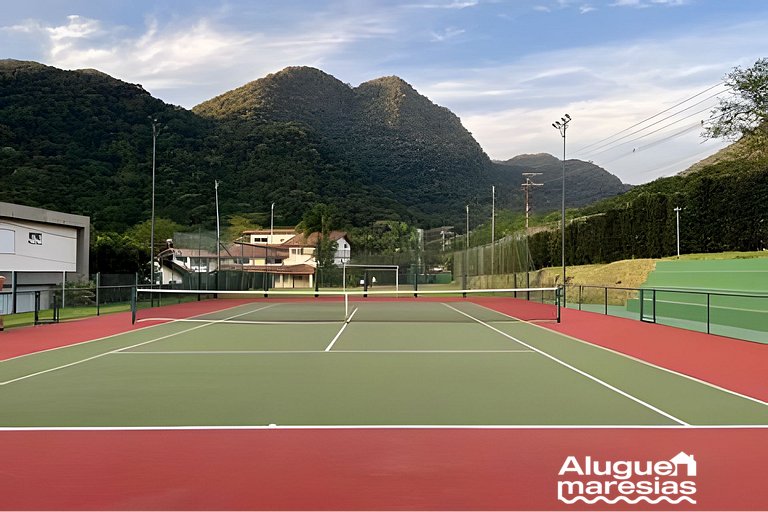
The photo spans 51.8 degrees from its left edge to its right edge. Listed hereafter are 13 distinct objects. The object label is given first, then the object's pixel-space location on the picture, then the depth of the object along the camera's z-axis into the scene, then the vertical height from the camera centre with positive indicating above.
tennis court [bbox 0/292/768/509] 7.70 -1.63
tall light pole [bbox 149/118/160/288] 41.09 +1.36
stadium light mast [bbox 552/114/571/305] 47.78 +9.41
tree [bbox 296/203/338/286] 88.92 +6.81
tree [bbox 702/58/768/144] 43.34 +9.54
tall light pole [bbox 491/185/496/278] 43.84 +1.50
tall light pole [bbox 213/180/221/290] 45.33 +1.07
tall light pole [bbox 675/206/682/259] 43.06 +2.98
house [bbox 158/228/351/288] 46.12 +1.39
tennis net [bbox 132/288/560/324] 28.83 -1.43
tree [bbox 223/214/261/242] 98.38 +6.82
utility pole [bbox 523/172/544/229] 87.29 +10.05
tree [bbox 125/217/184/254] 72.50 +4.53
